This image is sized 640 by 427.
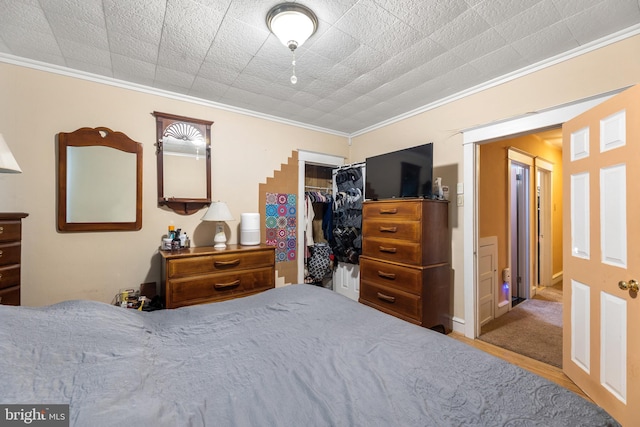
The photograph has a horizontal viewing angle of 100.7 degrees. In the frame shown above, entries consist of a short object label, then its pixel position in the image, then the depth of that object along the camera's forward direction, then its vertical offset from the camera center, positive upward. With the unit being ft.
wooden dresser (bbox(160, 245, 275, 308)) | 7.08 -1.71
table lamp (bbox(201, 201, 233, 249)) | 8.59 -0.04
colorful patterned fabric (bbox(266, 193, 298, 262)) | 10.85 -0.39
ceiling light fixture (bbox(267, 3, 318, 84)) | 5.06 +3.79
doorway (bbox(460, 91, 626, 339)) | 8.48 -0.15
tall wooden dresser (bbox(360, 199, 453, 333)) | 8.09 -1.55
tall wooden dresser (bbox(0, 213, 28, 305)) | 5.56 -0.89
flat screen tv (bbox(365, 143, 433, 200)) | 8.36 +1.40
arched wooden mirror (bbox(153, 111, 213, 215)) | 8.64 +1.79
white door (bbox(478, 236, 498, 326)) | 9.56 -2.42
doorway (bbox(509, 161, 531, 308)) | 12.50 -0.90
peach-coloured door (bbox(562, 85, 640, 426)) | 4.72 -0.81
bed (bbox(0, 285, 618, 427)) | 2.29 -1.72
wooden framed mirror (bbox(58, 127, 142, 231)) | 7.32 +0.99
